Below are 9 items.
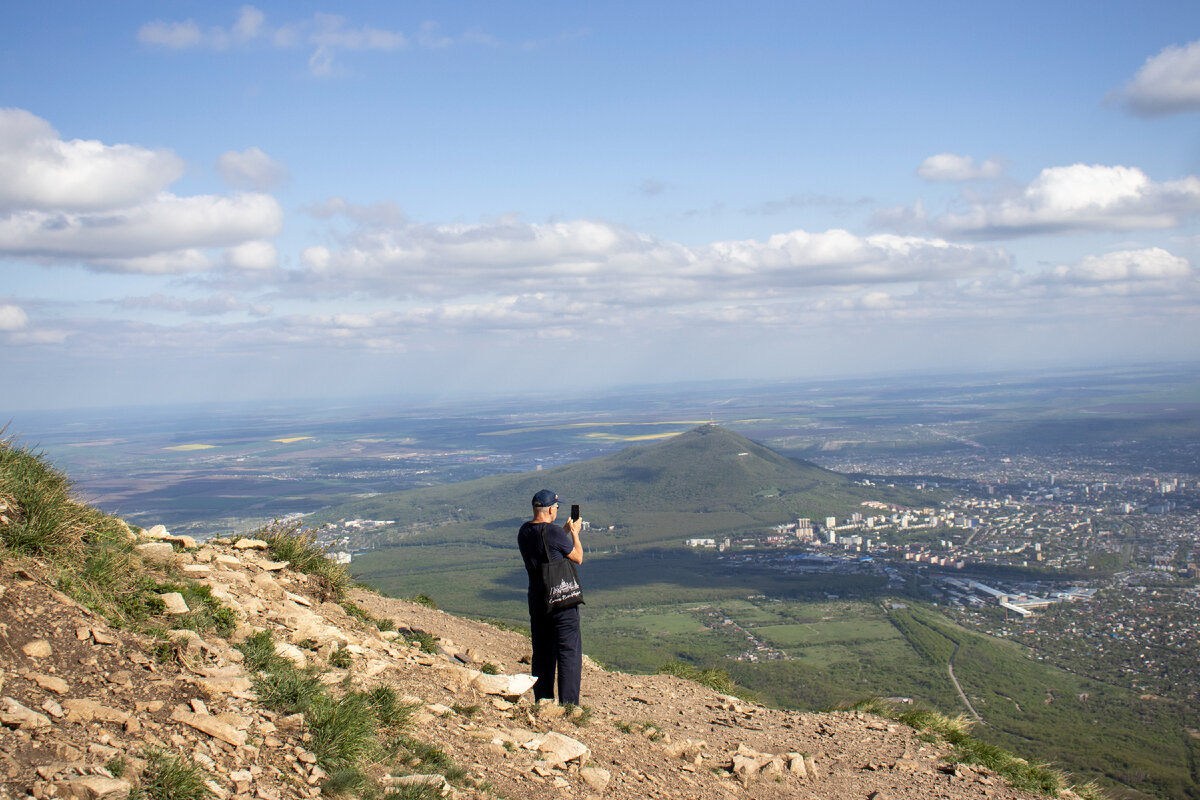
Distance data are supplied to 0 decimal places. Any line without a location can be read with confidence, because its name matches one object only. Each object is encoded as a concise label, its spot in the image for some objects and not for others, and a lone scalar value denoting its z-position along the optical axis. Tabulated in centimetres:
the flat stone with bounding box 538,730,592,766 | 670
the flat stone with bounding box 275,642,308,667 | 723
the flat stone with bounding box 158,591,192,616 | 709
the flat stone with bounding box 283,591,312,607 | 943
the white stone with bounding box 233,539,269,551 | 1053
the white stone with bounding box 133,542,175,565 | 831
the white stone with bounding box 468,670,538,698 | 804
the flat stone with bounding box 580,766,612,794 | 641
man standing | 791
